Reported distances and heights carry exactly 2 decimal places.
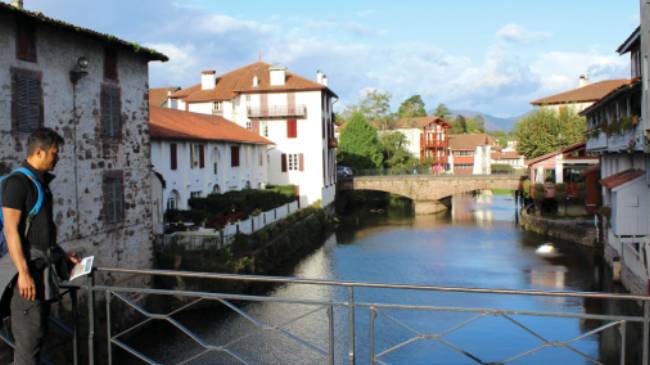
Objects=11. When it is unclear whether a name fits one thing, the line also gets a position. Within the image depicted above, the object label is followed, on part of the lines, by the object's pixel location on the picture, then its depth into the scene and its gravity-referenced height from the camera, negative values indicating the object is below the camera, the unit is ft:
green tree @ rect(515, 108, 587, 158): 163.02 +9.22
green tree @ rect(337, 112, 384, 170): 209.46 +7.39
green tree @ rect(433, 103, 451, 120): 391.73 +36.29
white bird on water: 103.16 -14.93
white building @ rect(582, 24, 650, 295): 60.13 -0.79
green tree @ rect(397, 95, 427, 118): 369.79 +38.01
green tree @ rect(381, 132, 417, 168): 222.48 +5.89
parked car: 181.53 -1.26
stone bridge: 171.73 -5.31
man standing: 14.37 -1.85
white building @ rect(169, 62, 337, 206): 149.89 +11.61
